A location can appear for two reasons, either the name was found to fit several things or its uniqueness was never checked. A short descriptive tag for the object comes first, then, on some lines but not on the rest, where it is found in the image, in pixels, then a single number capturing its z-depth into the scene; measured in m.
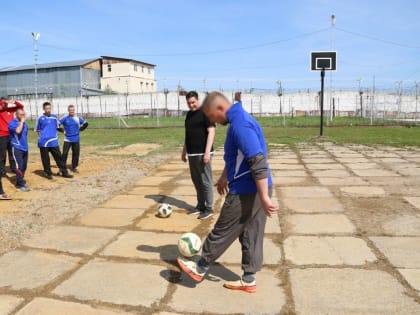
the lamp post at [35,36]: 29.32
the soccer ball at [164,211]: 5.43
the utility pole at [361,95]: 32.13
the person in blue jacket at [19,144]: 7.25
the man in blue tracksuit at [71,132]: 8.98
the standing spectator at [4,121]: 6.76
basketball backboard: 16.53
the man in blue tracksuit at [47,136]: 8.34
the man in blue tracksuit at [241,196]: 2.94
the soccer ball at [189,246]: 3.61
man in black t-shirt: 5.40
